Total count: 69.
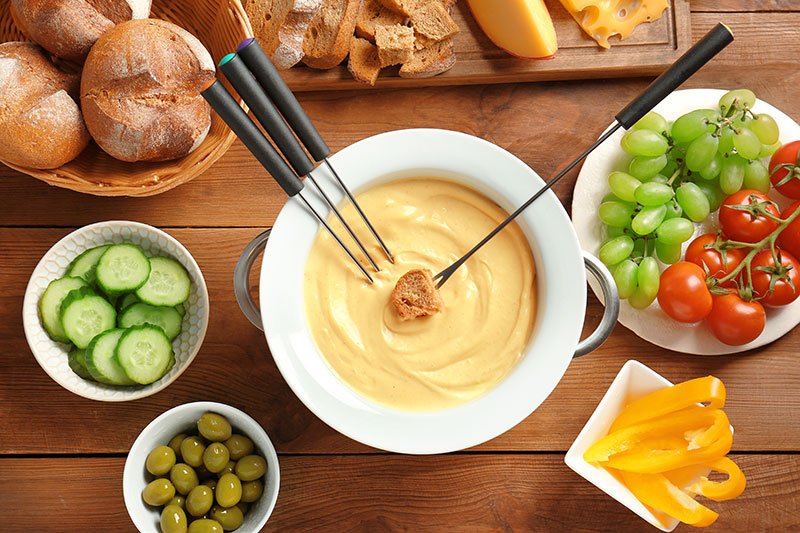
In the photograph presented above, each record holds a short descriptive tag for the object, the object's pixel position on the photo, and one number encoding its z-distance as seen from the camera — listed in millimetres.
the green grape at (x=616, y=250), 856
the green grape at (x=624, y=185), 855
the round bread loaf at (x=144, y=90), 795
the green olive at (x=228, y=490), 826
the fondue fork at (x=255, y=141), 696
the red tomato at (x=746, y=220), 849
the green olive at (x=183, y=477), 833
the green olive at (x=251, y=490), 838
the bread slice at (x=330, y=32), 874
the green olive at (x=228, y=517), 829
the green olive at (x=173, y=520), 818
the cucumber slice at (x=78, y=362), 841
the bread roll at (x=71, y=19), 804
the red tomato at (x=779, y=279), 846
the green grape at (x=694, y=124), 847
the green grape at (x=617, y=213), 861
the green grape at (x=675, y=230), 843
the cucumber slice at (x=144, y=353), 814
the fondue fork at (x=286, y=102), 715
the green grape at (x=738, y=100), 859
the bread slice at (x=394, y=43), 866
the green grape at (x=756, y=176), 867
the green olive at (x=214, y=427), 830
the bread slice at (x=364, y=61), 883
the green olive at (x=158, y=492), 825
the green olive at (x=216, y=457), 830
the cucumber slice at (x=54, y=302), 837
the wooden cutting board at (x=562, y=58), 894
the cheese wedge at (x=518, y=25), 872
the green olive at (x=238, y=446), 836
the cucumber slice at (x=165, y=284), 837
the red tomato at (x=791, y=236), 859
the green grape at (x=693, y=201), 854
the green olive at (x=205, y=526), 819
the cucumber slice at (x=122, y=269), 828
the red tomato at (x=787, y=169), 857
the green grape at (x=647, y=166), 857
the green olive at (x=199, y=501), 827
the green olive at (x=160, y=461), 830
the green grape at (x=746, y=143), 842
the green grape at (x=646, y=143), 849
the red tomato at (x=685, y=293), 840
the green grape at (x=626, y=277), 854
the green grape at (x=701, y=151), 838
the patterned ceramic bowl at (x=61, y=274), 841
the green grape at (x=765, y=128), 855
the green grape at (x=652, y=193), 839
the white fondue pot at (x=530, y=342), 754
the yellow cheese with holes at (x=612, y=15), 893
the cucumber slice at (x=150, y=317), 845
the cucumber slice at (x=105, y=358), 818
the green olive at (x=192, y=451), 835
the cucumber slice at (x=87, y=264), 849
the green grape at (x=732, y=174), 860
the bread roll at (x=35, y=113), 796
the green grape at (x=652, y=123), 866
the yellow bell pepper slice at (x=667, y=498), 811
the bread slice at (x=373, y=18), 887
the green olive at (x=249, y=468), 834
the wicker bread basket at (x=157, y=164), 824
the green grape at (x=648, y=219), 837
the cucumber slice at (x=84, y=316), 823
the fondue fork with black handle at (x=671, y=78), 722
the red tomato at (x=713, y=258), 859
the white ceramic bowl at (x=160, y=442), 822
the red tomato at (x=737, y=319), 845
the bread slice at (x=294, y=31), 855
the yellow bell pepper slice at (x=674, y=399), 805
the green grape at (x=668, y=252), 863
